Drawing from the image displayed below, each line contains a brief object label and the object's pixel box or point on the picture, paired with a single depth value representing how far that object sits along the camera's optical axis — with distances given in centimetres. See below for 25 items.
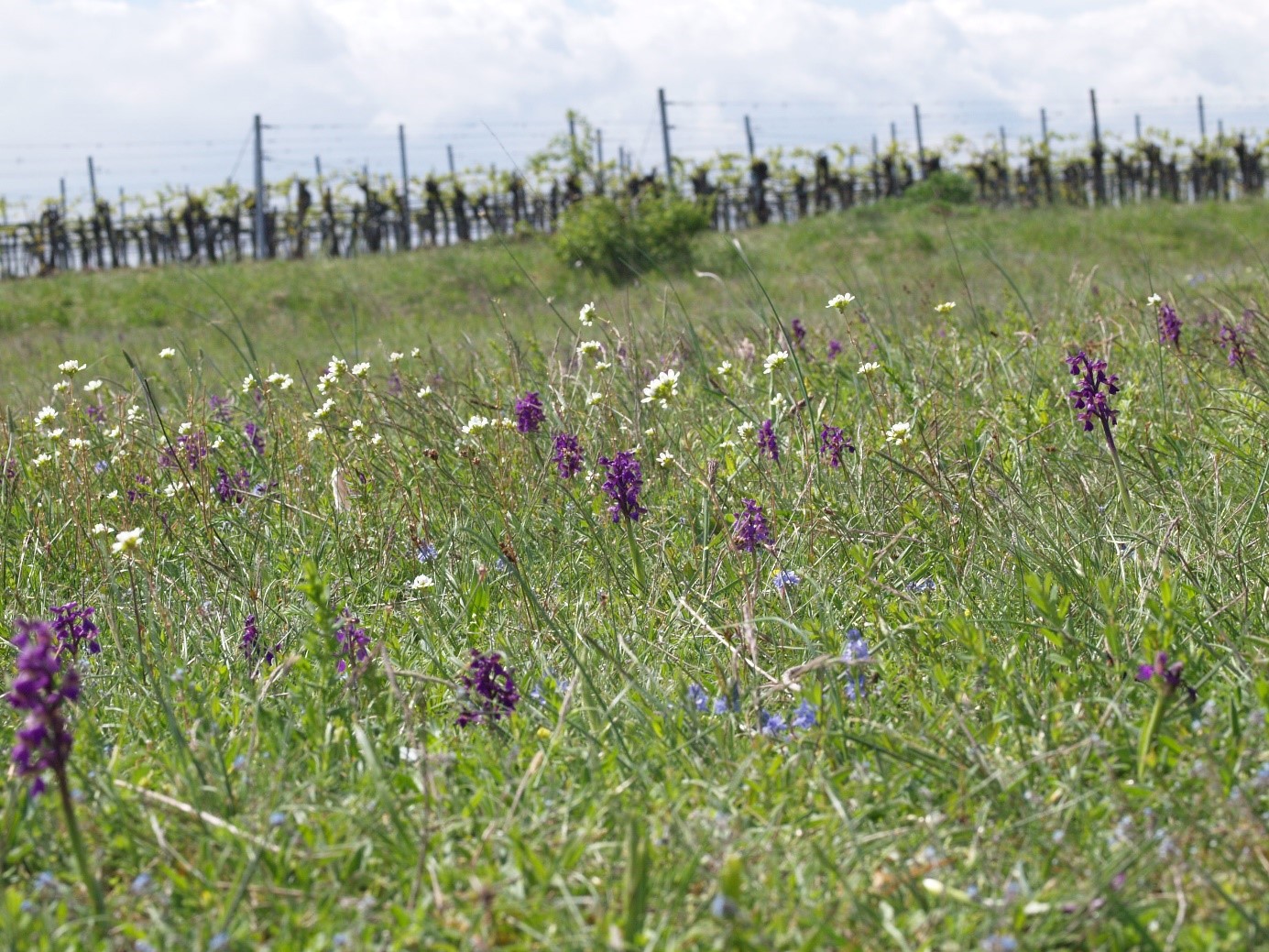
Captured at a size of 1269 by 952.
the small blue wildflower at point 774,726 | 364
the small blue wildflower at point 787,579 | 463
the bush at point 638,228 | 3919
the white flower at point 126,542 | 456
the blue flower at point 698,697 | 392
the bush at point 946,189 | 5466
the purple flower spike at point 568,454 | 597
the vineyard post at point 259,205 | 5037
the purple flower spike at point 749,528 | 471
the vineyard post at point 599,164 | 6100
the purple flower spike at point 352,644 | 401
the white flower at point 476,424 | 632
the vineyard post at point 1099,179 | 6925
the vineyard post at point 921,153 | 7475
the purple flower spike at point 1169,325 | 790
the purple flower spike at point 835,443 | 579
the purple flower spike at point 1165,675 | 311
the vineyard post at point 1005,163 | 7269
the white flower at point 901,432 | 521
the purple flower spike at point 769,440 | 610
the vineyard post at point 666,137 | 5707
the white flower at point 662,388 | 516
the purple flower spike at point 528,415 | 651
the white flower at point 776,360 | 629
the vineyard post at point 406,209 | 6356
